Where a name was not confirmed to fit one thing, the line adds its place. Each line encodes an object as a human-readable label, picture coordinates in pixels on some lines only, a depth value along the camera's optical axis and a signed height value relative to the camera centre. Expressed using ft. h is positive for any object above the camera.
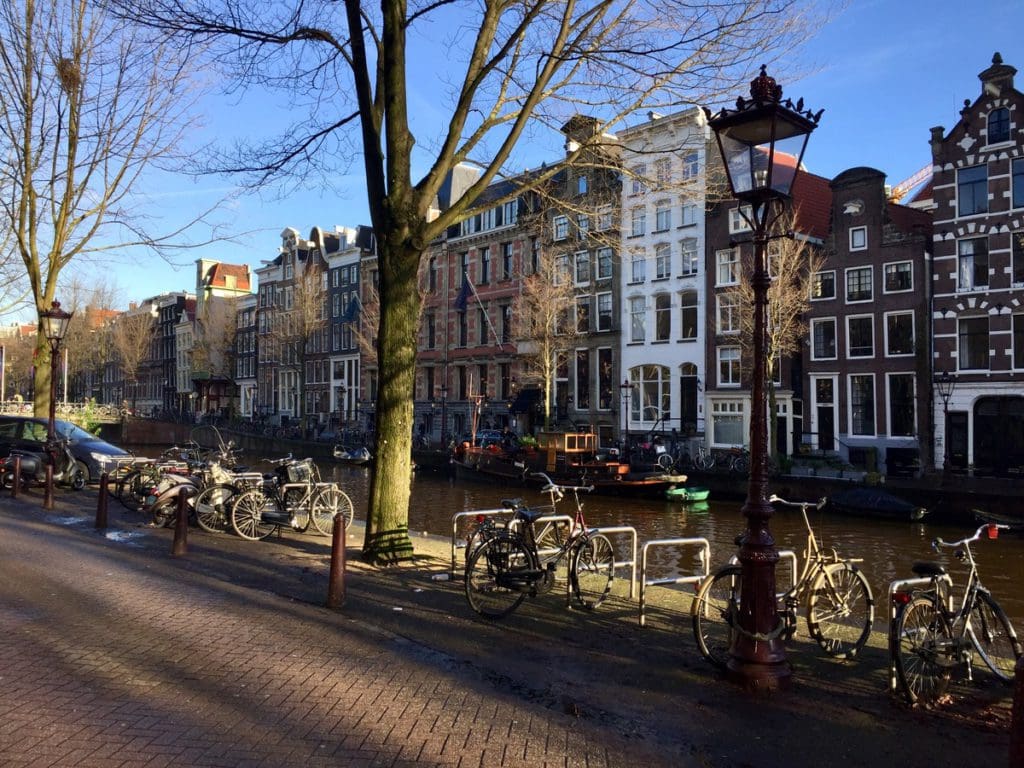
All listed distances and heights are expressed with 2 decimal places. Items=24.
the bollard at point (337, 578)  24.50 -5.27
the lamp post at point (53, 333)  56.49 +5.39
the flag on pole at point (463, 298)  154.20 +20.74
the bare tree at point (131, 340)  254.06 +21.65
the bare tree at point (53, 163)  59.11 +18.88
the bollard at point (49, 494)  47.26 -5.11
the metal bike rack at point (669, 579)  23.56 -5.32
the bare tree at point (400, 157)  32.24 +10.35
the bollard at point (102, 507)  40.09 -5.01
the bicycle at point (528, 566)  24.43 -5.10
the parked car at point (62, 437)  60.54 -2.58
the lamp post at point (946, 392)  95.96 +1.52
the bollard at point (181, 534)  32.68 -5.22
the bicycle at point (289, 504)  39.27 -4.94
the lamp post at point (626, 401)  130.00 +0.77
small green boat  92.73 -10.35
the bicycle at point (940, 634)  17.02 -5.10
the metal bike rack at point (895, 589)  17.03 -4.13
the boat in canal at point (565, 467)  95.71 -8.14
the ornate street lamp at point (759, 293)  18.11 +2.74
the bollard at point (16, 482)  52.34 -4.93
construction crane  191.68 +56.12
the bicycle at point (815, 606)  19.44 -5.21
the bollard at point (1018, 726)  9.03 -3.67
